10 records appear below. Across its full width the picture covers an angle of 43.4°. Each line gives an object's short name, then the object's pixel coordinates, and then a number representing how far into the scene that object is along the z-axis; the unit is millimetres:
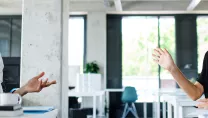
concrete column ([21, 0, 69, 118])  2350
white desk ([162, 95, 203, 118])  2895
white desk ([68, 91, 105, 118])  4852
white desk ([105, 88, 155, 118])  7089
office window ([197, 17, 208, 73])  7988
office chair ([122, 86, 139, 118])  6621
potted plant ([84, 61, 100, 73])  7518
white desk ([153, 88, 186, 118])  5316
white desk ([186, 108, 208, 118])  1826
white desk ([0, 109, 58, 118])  1548
